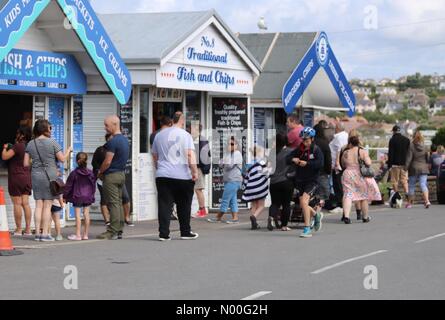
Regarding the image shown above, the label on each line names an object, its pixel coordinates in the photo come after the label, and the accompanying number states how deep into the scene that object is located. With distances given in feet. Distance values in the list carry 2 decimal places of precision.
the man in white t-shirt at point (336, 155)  72.93
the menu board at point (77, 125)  60.77
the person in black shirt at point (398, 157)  80.84
